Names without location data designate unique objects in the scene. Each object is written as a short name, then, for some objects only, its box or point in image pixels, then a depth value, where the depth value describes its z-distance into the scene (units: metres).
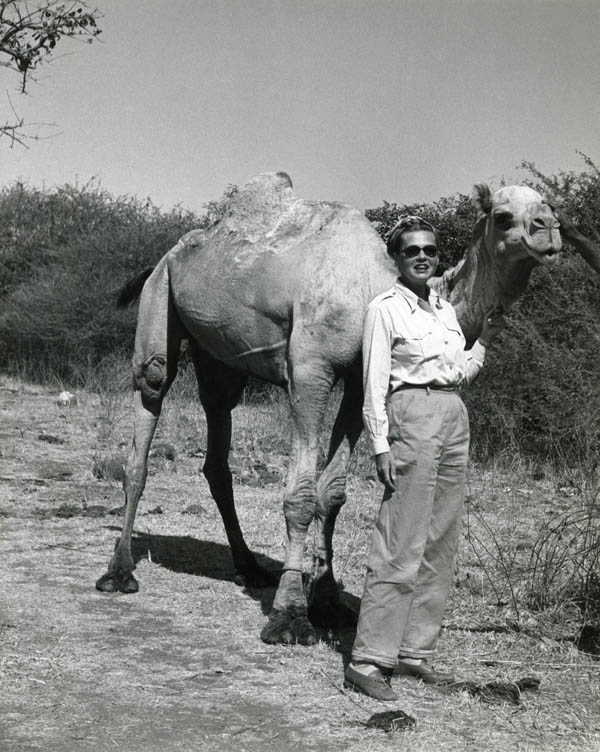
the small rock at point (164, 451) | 11.42
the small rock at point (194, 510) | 8.98
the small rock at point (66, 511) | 8.48
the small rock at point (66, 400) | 16.03
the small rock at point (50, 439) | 12.39
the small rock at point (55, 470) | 10.33
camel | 5.07
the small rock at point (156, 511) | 8.87
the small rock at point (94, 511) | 8.57
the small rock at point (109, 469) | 10.17
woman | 4.41
